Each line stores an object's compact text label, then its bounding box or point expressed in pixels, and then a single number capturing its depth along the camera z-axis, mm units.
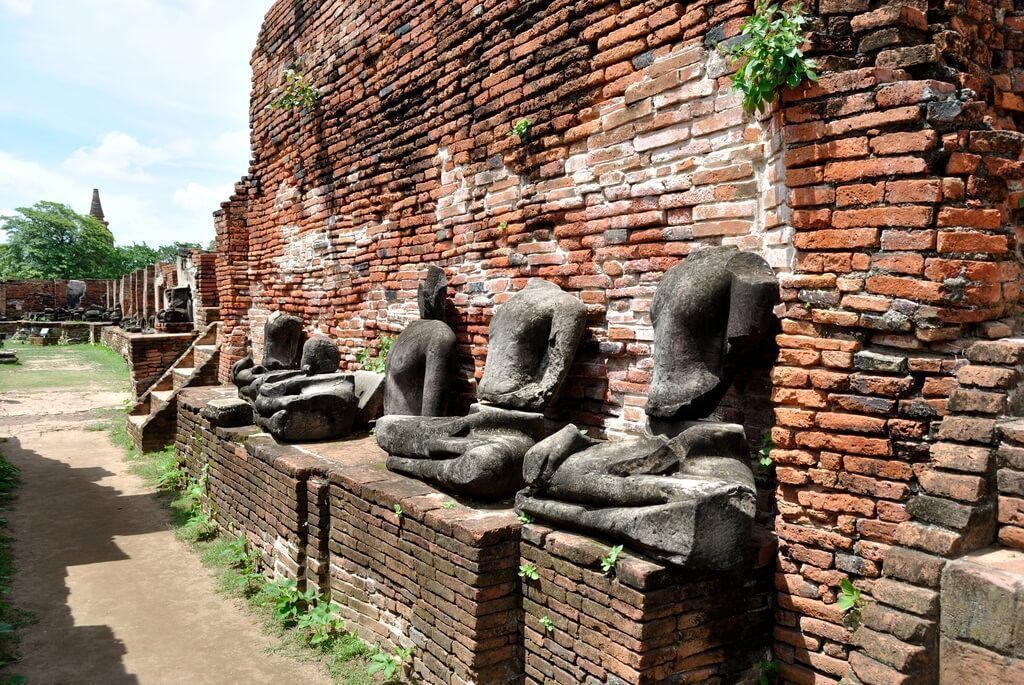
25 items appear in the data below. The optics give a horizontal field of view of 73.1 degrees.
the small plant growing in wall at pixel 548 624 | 3100
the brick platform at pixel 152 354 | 11258
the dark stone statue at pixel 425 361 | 4992
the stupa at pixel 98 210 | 50000
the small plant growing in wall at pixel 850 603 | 2764
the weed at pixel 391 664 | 3693
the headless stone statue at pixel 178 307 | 16203
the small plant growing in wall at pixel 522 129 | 4578
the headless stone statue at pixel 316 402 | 5352
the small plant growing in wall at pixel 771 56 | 2844
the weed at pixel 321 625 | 4172
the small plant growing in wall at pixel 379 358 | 6273
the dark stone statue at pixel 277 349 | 6941
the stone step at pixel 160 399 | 9106
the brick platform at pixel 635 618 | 2680
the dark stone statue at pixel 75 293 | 34344
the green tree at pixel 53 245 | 43844
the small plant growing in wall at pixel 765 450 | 3154
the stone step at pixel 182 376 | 10055
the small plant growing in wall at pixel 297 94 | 7434
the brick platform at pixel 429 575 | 3213
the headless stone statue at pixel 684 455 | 2631
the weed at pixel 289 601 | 4500
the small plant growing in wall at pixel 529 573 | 3178
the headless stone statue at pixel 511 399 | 3719
